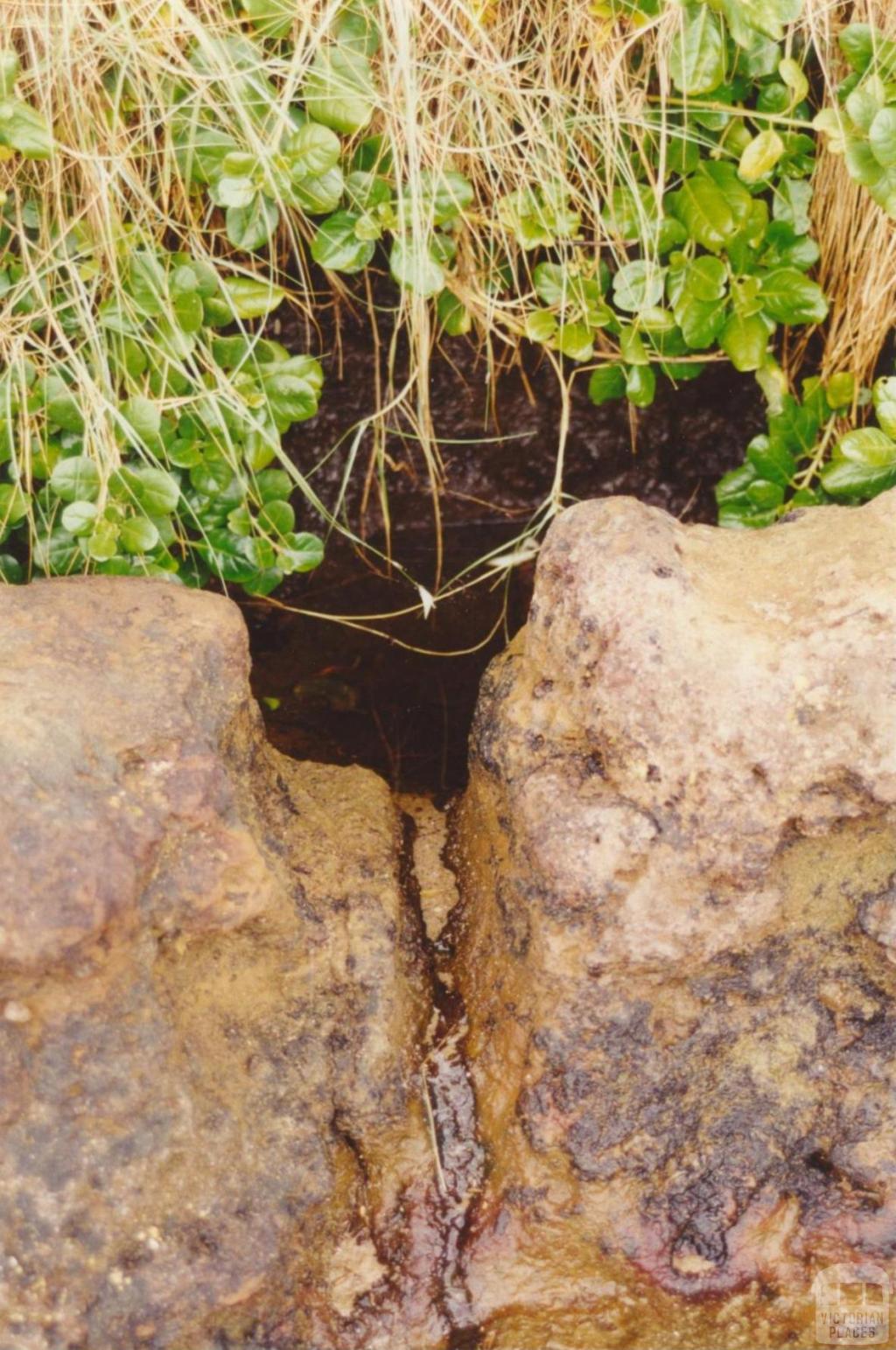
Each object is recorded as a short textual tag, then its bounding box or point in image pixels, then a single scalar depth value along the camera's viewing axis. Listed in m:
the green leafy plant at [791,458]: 2.44
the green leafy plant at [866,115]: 2.02
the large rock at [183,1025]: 1.64
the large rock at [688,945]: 1.73
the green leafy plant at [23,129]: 1.96
